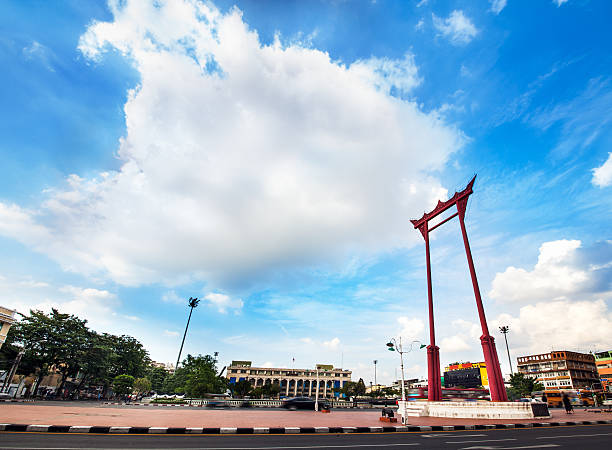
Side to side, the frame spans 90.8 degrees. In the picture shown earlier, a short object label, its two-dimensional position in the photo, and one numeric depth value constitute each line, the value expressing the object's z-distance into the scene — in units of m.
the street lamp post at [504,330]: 81.76
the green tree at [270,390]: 81.00
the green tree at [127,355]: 56.97
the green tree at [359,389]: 92.01
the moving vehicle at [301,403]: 31.38
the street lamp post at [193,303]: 62.83
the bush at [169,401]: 37.38
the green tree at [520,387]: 68.25
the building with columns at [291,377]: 109.56
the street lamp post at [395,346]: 21.10
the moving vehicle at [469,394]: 50.56
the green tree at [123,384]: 46.75
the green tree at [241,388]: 76.81
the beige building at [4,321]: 34.09
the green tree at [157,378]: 85.56
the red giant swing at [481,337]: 22.53
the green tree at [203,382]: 47.84
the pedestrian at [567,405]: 28.26
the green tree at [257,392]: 76.96
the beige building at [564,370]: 83.00
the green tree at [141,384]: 51.25
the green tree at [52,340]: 39.84
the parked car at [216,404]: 36.53
